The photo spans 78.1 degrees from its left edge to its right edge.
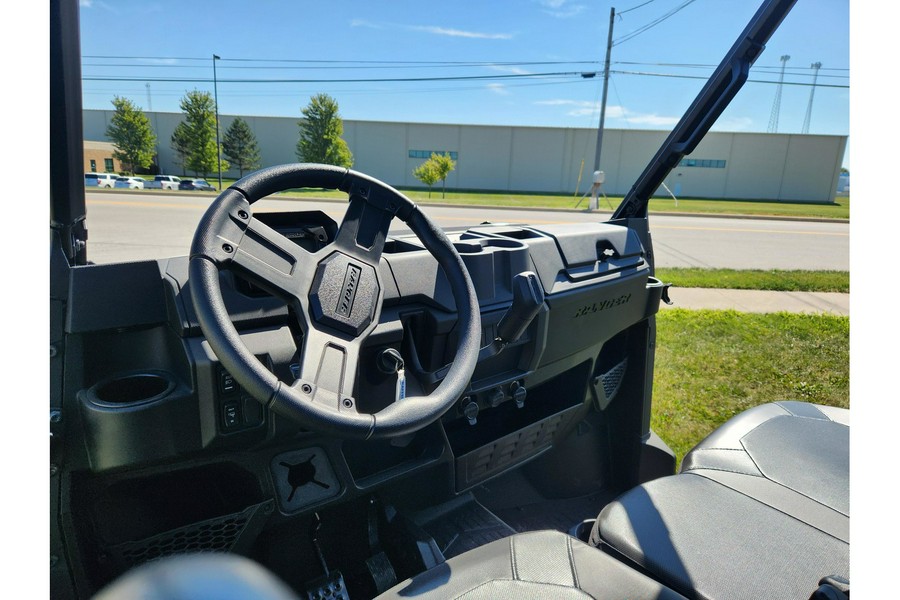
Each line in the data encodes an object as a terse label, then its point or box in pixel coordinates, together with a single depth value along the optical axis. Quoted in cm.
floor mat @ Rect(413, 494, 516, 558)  178
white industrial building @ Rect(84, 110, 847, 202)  3061
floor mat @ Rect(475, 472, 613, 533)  218
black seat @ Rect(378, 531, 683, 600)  107
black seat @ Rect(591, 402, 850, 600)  120
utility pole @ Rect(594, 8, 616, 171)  1576
